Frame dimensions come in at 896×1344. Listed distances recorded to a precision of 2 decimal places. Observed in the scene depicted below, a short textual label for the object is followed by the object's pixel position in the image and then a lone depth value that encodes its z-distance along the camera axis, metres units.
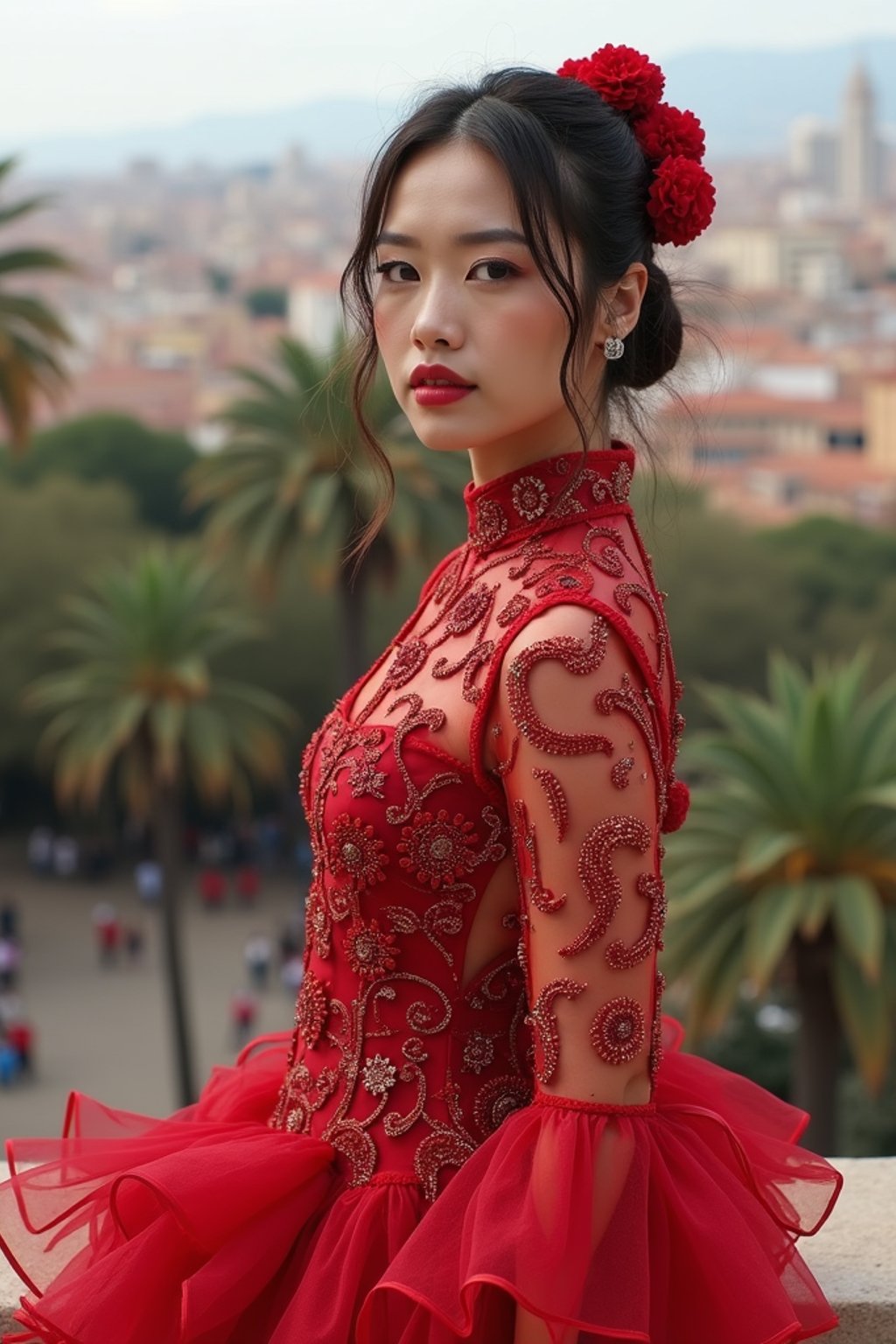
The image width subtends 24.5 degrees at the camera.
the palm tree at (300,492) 26.05
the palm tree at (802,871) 16.58
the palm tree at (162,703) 25.98
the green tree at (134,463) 53.22
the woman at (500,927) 2.51
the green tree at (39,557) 40.88
